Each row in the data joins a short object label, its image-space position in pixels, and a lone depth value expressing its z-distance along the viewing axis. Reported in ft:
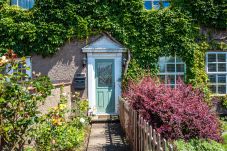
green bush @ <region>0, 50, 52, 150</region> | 8.85
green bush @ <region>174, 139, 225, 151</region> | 11.74
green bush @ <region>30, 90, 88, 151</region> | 9.83
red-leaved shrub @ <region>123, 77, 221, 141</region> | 12.69
